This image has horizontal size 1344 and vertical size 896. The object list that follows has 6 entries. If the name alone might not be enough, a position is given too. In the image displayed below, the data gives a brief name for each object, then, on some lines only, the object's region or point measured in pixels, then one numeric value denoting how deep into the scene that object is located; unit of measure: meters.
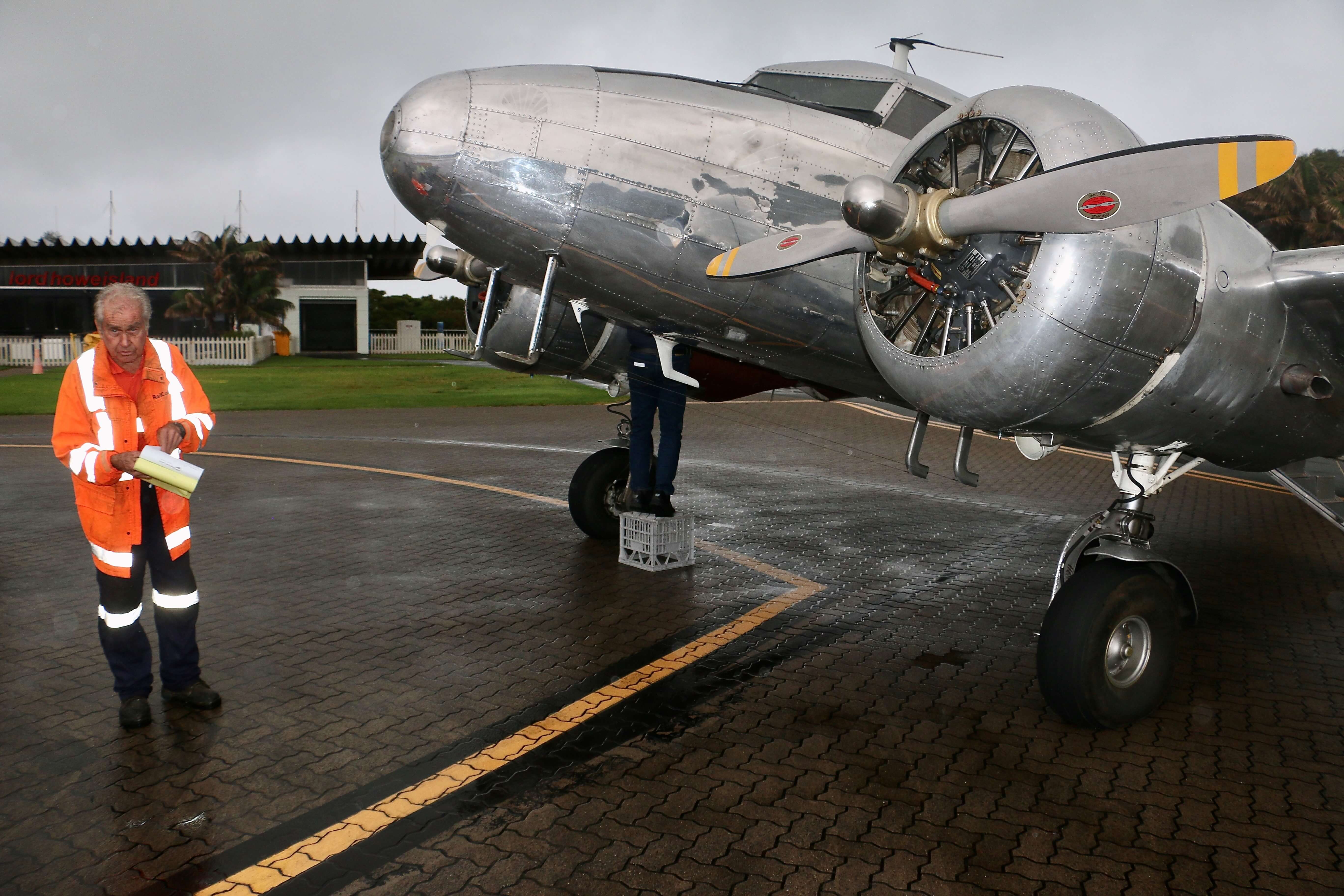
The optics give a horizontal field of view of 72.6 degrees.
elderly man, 4.47
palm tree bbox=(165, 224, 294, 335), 41.56
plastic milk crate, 7.87
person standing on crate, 7.97
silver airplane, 4.42
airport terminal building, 43.69
